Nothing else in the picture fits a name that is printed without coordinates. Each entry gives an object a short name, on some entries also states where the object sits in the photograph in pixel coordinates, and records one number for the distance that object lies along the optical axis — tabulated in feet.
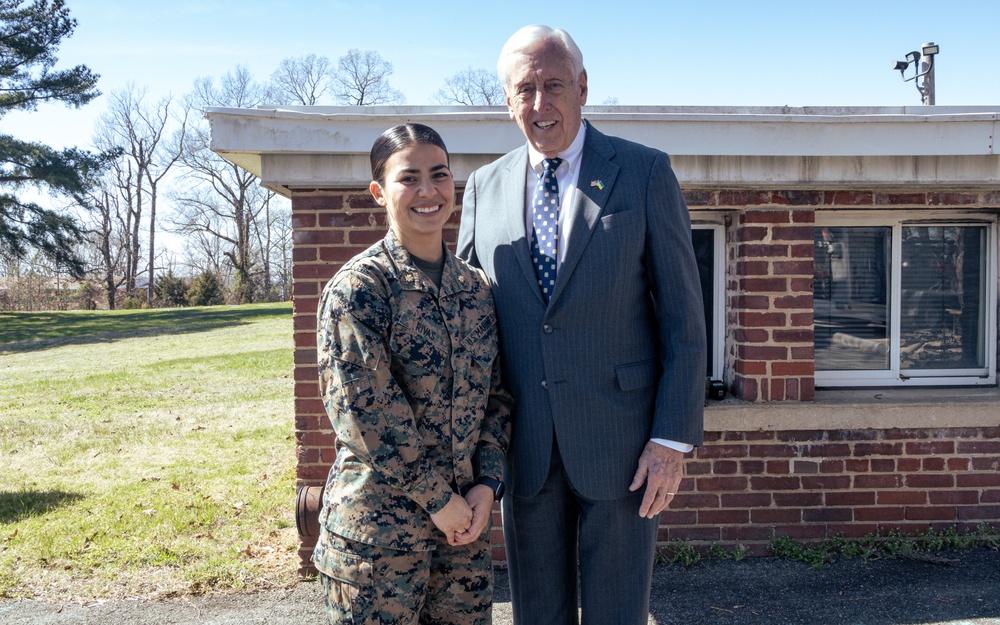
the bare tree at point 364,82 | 136.56
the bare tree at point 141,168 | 135.44
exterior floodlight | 32.78
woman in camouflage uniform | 6.66
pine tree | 77.71
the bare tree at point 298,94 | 136.56
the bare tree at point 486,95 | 120.98
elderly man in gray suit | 7.50
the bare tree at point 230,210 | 136.46
